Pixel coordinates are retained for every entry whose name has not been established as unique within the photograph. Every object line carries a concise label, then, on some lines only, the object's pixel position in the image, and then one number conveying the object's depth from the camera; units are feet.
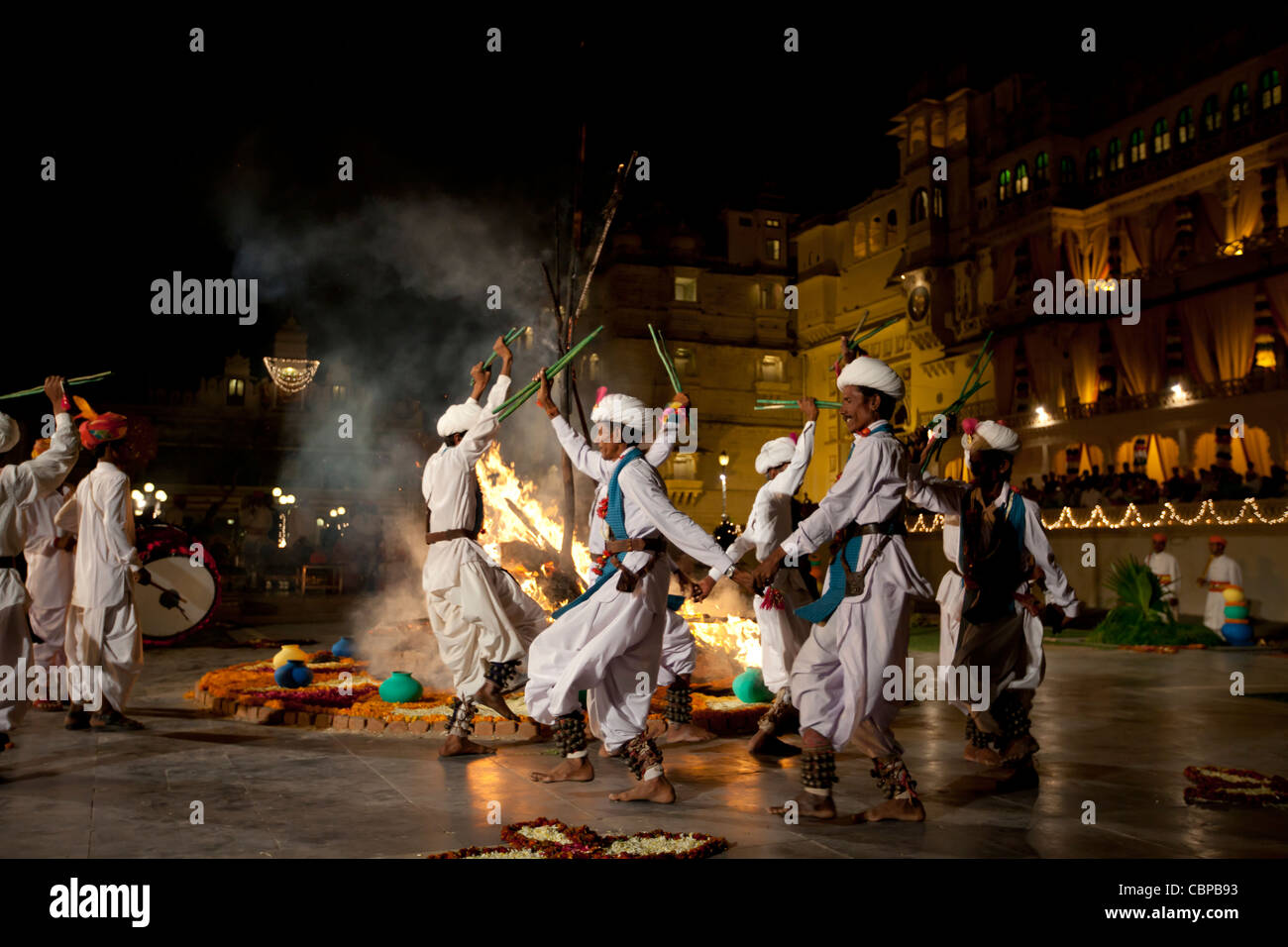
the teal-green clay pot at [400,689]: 27.35
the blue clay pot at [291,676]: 29.27
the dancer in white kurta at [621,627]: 17.51
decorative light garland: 64.18
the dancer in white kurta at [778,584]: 22.33
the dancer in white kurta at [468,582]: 22.36
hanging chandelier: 93.06
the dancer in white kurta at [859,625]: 15.96
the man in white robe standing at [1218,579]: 55.01
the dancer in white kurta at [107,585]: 23.67
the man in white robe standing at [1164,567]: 57.31
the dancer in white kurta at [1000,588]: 19.66
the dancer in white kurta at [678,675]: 22.95
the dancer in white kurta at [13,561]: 20.12
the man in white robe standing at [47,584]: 27.89
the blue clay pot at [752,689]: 27.58
